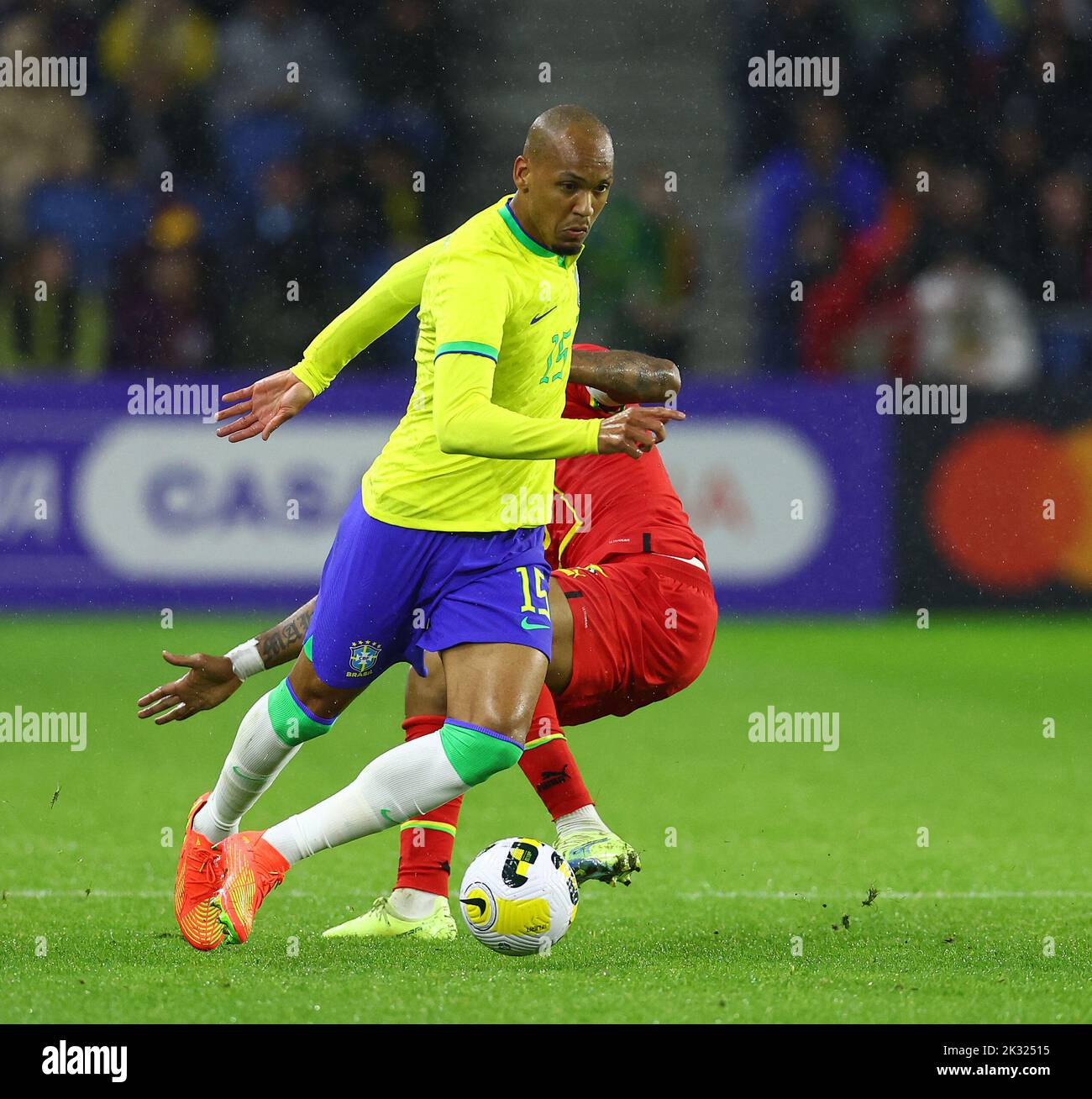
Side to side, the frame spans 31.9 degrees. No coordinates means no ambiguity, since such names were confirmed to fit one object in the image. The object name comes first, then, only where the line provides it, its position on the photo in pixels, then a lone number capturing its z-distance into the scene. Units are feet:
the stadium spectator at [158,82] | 43.34
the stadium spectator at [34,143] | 42.91
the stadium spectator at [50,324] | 41.55
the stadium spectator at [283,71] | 43.88
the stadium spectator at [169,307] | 41.24
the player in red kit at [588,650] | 16.92
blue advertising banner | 37.47
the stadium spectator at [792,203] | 41.96
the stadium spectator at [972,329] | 39.83
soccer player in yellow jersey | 14.98
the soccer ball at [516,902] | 15.02
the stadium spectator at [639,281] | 41.42
